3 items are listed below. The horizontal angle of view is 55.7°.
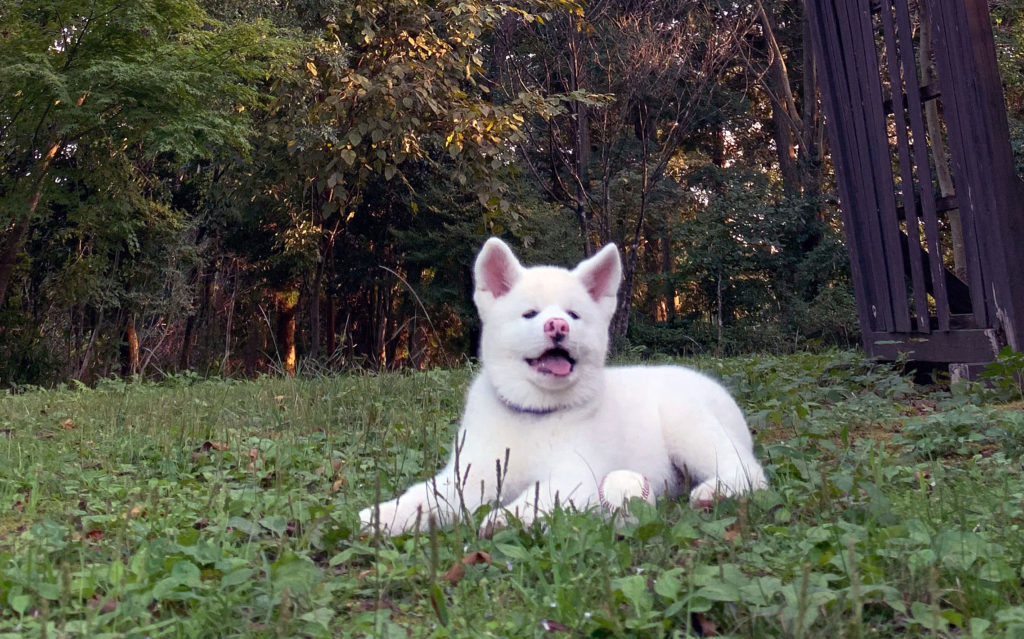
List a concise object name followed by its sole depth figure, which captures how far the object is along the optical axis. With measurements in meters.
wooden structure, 7.14
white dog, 3.54
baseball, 3.38
